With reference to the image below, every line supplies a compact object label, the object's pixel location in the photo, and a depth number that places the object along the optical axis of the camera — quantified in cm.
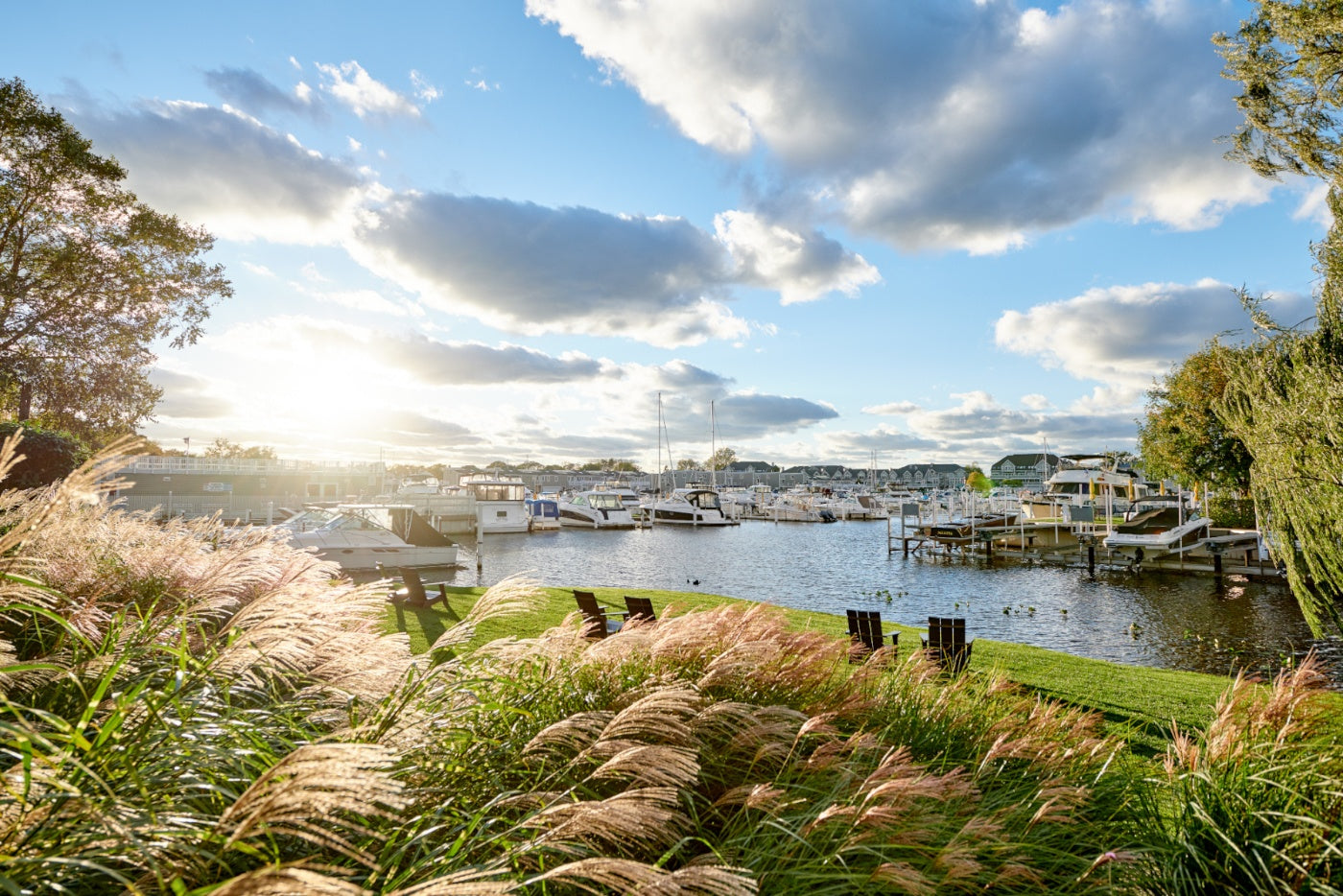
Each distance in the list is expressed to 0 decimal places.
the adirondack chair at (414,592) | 1397
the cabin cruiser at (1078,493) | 4400
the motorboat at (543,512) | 6069
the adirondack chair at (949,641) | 859
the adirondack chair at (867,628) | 955
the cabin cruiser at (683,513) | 6962
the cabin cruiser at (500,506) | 5594
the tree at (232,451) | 9927
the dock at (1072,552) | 2864
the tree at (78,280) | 1812
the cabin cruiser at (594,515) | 6419
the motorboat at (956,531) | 3962
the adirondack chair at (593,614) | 701
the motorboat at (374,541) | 2300
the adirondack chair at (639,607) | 948
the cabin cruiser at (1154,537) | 3070
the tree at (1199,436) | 2868
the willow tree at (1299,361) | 697
